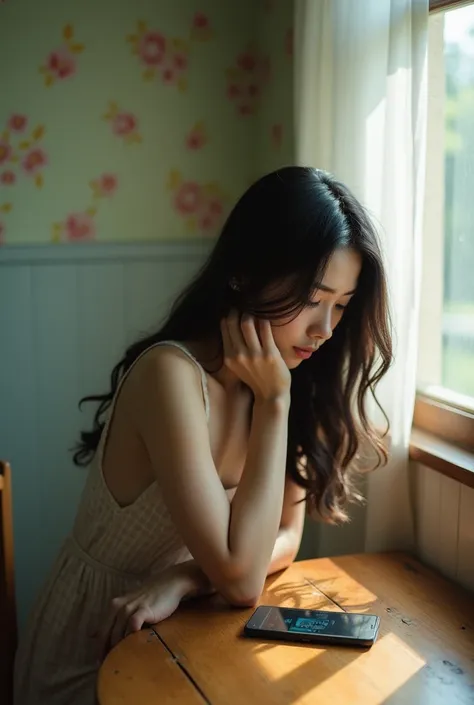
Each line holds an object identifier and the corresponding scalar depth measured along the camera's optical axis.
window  1.73
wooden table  1.17
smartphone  1.31
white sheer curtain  1.68
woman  1.41
